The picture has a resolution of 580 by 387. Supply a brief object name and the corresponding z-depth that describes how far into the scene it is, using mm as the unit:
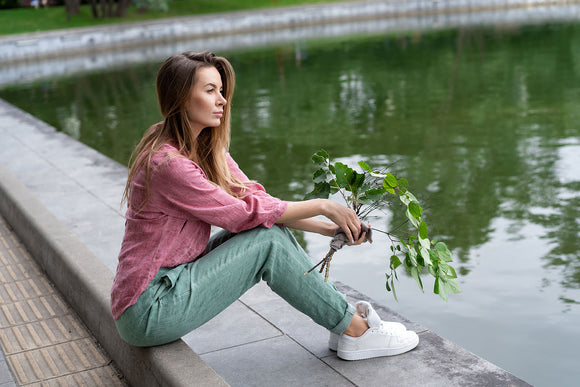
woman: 2945
